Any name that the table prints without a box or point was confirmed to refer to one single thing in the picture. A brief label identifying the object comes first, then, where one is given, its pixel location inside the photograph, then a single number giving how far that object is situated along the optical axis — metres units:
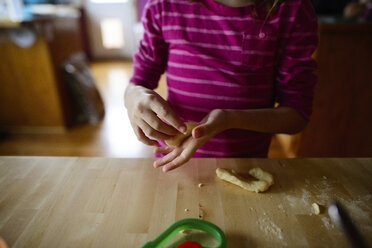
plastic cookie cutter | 0.43
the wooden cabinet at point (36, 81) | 1.98
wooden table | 0.45
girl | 0.67
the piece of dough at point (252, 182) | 0.55
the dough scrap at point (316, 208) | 0.50
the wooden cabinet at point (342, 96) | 1.39
